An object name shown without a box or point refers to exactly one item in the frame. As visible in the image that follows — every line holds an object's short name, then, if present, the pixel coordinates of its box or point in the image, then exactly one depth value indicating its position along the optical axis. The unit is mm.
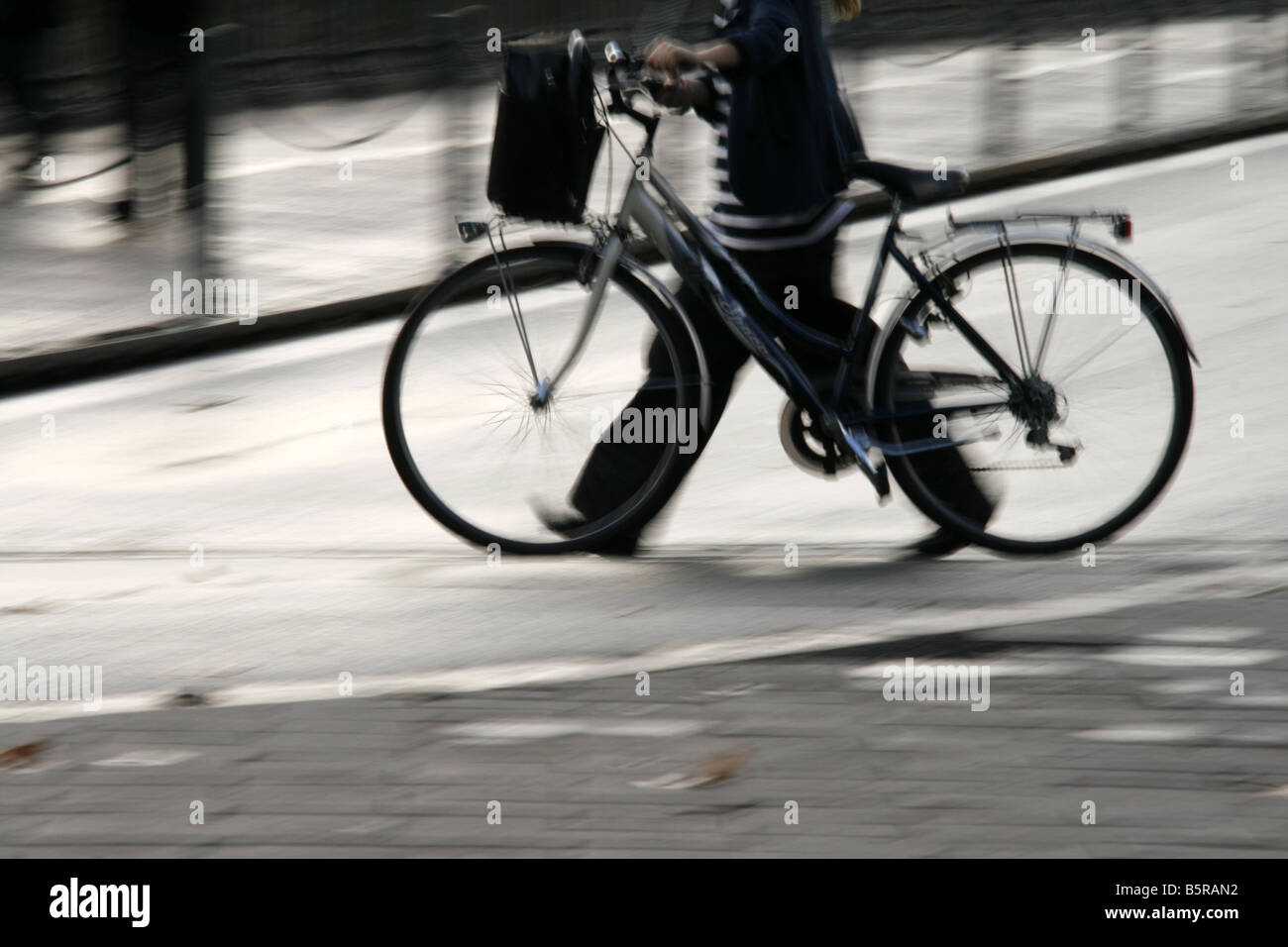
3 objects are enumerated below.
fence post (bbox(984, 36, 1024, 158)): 12852
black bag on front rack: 5219
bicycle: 5414
